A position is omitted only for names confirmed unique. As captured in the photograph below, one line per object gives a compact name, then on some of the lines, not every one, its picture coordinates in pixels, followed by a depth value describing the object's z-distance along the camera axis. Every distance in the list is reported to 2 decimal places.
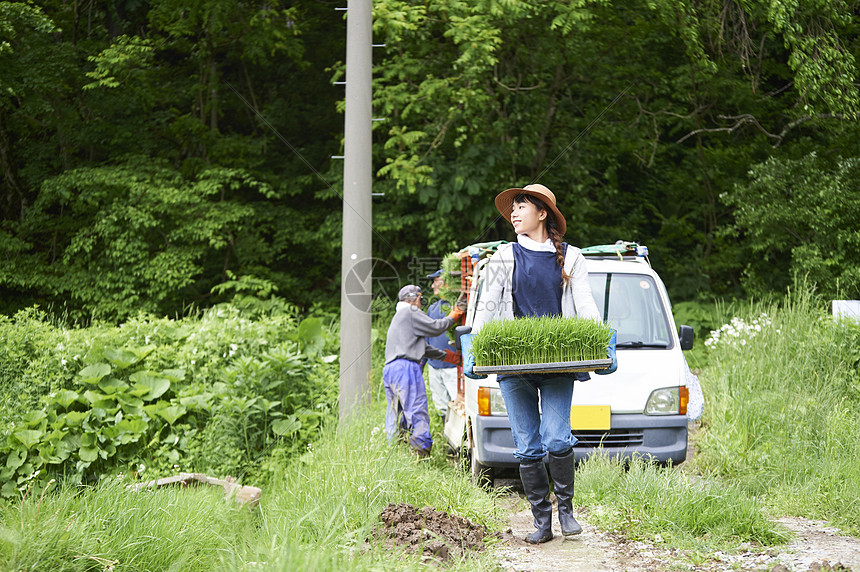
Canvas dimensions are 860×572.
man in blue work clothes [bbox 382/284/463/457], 13.90
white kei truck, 11.94
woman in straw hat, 8.85
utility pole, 14.23
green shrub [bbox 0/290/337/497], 13.81
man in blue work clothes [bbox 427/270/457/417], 16.75
